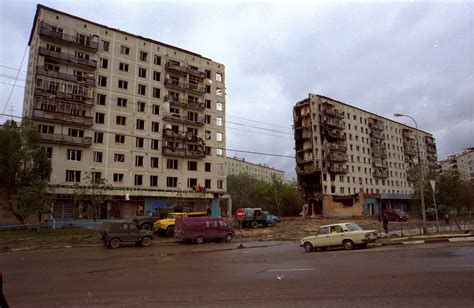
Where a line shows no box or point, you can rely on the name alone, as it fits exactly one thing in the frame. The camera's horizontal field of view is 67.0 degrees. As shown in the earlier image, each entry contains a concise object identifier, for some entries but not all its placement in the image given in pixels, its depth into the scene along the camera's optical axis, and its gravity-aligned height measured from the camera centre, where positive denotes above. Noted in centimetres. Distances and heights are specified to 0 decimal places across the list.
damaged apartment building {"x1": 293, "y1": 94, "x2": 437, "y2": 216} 7288 +1159
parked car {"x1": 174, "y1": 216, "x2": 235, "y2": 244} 2600 -111
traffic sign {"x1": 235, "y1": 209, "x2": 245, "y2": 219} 3577 -2
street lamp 2710 +382
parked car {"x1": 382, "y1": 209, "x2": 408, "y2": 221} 5106 -43
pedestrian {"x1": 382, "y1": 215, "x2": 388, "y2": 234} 2967 -95
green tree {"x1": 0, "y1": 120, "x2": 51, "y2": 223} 3431 +551
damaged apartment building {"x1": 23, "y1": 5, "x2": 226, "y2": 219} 4197 +1316
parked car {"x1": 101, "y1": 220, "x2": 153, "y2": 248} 2355 -127
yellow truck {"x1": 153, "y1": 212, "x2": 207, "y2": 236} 2962 -77
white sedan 1981 -136
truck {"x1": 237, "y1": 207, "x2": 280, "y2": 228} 3784 -46
